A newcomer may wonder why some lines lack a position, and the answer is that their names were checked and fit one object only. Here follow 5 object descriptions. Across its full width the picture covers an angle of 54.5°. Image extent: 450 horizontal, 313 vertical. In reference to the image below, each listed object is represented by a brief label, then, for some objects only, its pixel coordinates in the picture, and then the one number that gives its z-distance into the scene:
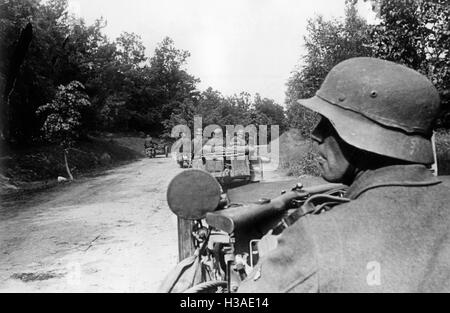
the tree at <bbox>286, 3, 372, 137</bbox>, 13.77
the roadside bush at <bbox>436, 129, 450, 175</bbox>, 10.22
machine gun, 1.56
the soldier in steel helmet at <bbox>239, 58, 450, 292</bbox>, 1.04
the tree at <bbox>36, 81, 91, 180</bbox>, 17.53
